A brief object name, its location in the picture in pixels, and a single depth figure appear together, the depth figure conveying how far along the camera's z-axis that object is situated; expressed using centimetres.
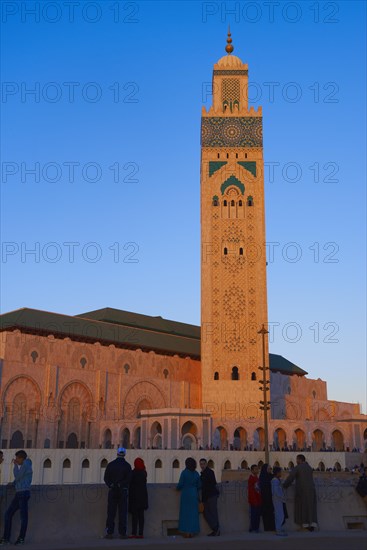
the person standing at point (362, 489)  988
